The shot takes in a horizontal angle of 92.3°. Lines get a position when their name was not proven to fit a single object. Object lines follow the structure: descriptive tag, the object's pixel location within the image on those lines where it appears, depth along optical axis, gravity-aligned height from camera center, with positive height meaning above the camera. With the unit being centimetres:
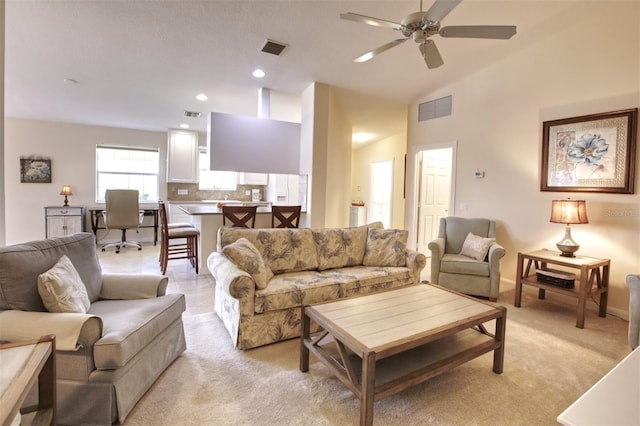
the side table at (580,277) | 289 -70
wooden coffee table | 158 -73
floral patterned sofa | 231 -63
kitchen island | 423 -43
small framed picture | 600 +49
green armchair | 347 -66
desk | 628 -40
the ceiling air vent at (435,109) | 482 +158
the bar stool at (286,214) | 427 -19
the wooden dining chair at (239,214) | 400 -18
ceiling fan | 213 +129
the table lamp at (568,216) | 314 -7
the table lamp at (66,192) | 610 +8
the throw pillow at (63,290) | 158 -50
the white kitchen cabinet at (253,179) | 719 +52
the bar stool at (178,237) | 414 -52
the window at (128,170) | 660 +62
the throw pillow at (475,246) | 362 -48
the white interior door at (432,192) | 545 +25
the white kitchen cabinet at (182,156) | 687 +97
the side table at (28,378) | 96 -63
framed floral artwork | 308 +62
